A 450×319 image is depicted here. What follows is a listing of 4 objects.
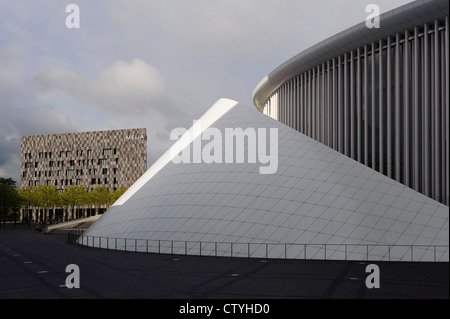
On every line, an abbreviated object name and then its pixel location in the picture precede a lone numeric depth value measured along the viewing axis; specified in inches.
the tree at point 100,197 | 3740.2
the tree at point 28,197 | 3353.8
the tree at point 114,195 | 3760.8
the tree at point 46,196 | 3398.1
